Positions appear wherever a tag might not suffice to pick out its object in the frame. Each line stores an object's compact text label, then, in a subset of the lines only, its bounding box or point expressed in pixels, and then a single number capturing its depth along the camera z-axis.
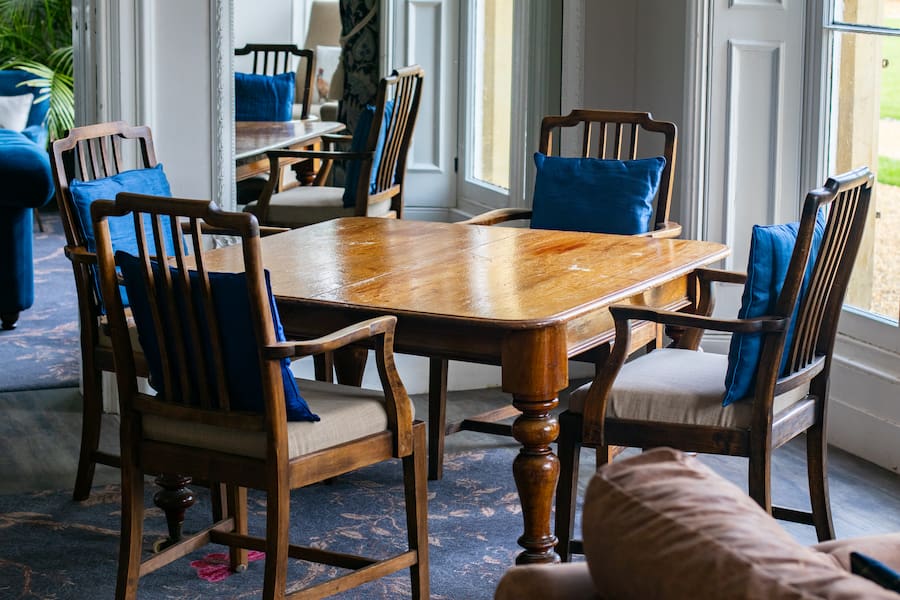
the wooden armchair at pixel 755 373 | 4.26
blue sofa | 8.32
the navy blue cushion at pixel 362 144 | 7.04
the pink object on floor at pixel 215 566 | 4.83
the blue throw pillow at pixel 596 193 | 6.11
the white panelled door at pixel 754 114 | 6.96
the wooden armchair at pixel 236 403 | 3.80
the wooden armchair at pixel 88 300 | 5.39
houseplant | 13.07
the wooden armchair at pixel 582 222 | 5.96
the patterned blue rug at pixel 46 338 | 7.68
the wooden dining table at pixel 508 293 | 4.16
